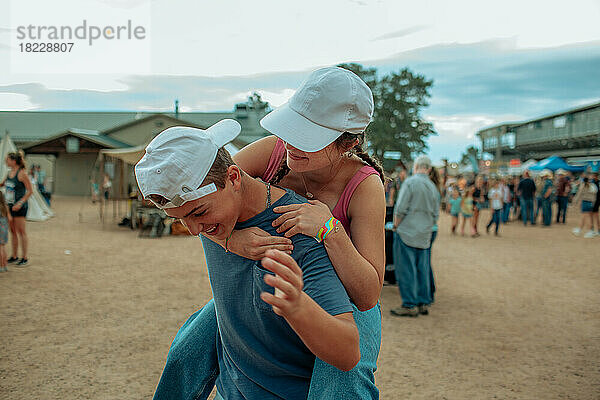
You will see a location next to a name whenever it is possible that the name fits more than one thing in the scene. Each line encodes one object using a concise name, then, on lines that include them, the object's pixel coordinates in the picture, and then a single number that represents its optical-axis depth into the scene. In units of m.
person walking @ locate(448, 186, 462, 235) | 15.62
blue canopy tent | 26.78
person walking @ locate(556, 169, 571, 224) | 19.02
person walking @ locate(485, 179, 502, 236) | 15.57
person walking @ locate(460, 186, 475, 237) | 14.91
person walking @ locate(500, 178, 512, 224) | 18.48
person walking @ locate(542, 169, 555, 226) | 18.58
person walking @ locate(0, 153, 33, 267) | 8.72
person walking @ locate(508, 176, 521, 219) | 21.20
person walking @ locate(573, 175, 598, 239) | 14.79
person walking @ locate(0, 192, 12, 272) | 7.86
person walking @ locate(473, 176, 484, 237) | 15.46
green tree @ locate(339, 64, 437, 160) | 49.44
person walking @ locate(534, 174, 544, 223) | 19.41
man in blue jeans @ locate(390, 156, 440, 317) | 6.47
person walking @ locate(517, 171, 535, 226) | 18.70
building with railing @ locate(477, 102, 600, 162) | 42.38
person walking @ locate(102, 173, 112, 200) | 23.33
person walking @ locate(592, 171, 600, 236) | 14.70
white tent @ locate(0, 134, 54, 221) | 16.80
